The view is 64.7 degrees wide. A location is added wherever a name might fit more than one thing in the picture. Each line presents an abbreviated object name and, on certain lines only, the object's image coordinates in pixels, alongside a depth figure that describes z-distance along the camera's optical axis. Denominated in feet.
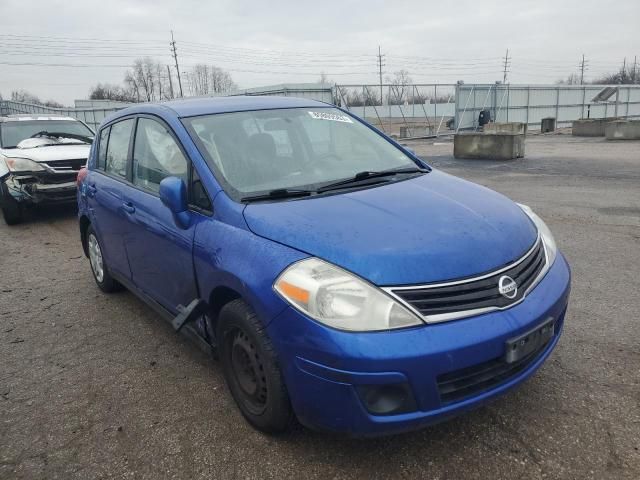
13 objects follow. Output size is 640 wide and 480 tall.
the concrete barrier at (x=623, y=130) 60.80
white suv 26.73
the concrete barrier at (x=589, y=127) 71.36
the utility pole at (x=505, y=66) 249.75
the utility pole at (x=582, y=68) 296.96
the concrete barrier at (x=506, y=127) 69.00
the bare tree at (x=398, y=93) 81.82
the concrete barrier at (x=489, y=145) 45.83
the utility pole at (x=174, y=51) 207.00
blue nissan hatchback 6.84
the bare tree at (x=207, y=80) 255.29
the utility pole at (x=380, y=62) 241.14
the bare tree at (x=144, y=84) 260.83
